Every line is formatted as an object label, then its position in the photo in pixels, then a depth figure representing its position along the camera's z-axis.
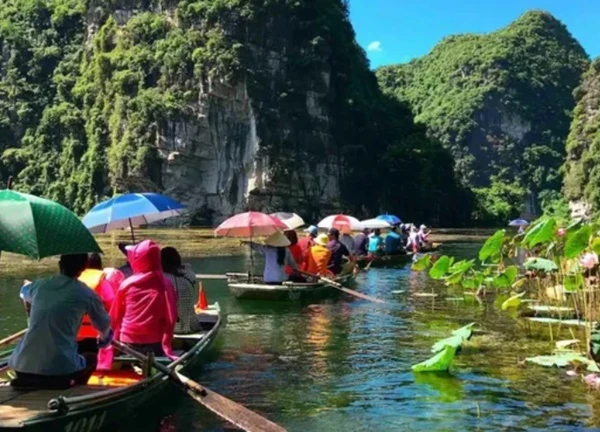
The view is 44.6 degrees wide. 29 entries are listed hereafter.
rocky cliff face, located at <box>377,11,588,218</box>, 117.37
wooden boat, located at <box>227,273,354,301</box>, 14.12
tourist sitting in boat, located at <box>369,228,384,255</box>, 24.06
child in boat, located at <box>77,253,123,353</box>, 6.45
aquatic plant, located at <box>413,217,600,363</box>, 8.57
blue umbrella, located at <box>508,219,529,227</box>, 32.50
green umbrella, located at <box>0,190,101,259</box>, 5.10
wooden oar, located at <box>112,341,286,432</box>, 5.80
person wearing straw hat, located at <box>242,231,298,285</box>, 13.95
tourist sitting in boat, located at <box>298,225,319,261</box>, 15.97
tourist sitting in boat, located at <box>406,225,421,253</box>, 27.19
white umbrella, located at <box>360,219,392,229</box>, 26.38
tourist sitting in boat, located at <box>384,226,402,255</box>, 24.86
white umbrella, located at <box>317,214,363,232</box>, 21.80
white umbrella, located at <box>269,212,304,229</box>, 19.00
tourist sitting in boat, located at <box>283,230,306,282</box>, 14.39
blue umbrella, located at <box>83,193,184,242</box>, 9.97
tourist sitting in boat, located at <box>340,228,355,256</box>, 21.22
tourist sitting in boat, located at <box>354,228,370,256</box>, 22.78
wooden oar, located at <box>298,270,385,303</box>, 14.44
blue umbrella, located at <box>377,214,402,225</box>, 28.76
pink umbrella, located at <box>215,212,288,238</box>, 13.88
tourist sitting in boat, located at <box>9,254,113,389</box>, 5.48
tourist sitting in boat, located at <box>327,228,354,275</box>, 16.61
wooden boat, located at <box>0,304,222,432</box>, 5.10
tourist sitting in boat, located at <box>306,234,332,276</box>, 15.77
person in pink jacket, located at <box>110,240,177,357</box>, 7.19
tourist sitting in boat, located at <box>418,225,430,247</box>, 27.57
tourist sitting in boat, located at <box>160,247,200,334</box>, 8.68
